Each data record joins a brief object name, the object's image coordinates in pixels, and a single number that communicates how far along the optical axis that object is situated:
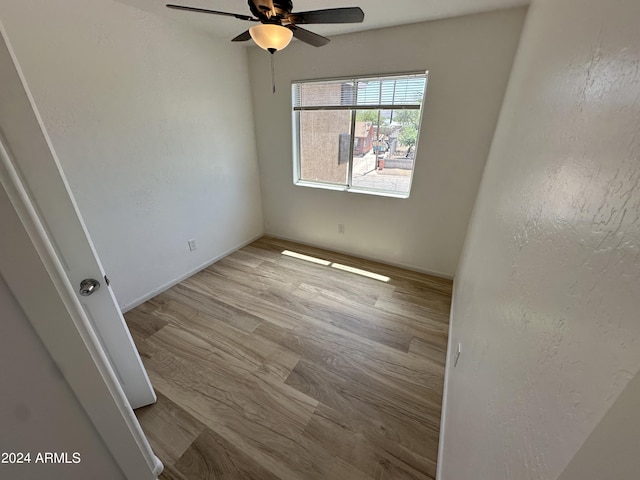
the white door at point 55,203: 0.87
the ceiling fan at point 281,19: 1.31
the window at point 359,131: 2.47
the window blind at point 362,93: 2.38
